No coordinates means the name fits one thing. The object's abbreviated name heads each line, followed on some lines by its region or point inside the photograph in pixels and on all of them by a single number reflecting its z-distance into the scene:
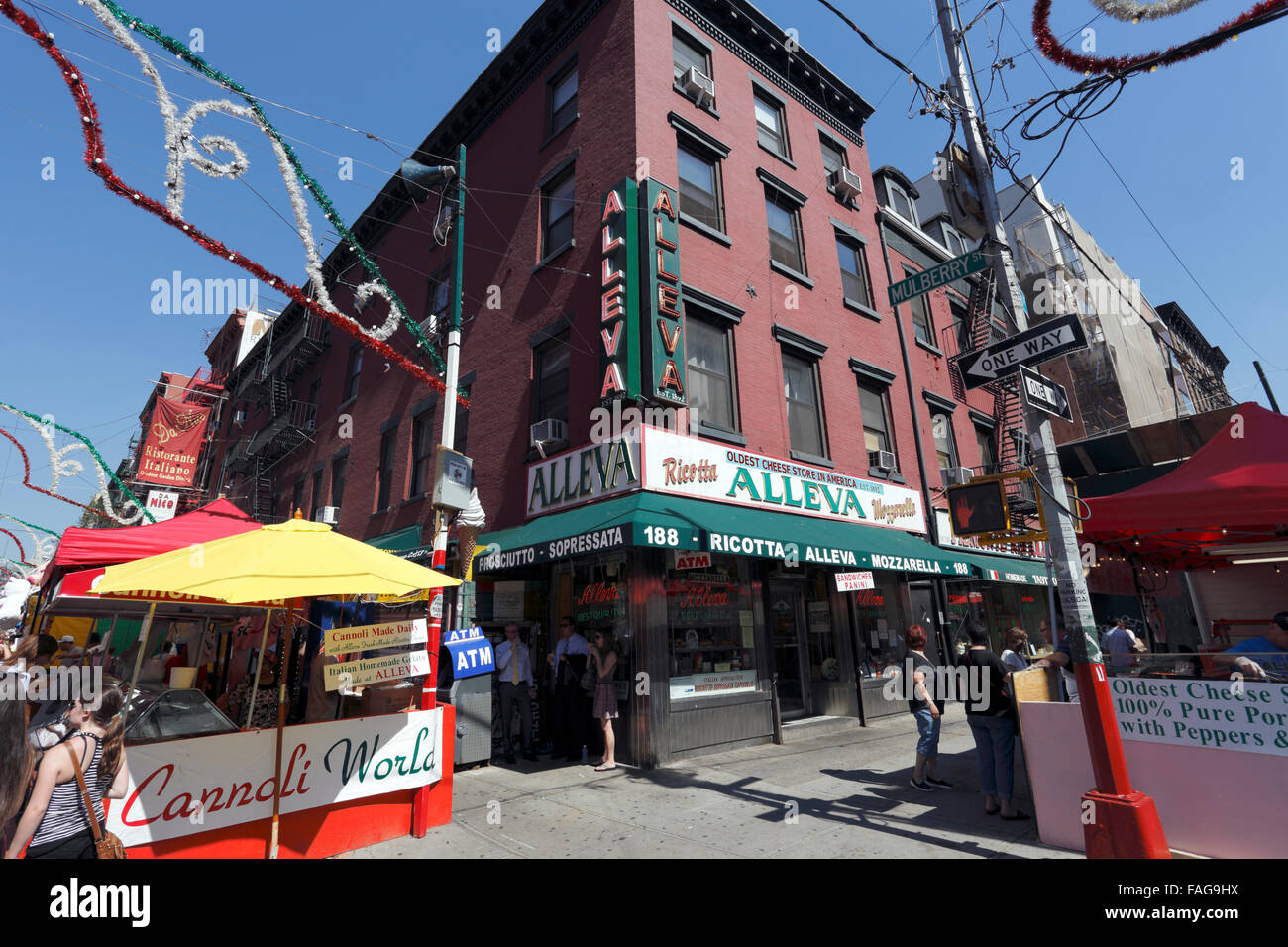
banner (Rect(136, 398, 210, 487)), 20.75
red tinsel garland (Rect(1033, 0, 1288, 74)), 5.75
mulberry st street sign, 6.38
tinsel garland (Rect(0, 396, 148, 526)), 15.10
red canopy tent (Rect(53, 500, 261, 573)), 8.10
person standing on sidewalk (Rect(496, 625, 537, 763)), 10.12
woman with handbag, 3.43
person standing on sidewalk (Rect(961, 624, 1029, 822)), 6.38
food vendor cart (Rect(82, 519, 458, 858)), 4.85
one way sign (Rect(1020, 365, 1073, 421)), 5.83
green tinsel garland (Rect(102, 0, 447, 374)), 5.61
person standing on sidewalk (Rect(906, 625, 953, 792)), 7.62
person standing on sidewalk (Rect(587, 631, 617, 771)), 9.12
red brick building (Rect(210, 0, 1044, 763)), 10.19
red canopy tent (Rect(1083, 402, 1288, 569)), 6.38
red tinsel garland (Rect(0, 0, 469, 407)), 5.00
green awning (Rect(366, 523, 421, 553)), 14.20
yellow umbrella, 4.88
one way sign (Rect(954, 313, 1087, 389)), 5.71
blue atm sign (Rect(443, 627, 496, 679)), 9.12
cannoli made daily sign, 5.91
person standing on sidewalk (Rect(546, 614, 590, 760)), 9.80
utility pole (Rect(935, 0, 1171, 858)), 4.79
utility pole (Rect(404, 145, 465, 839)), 6.24
